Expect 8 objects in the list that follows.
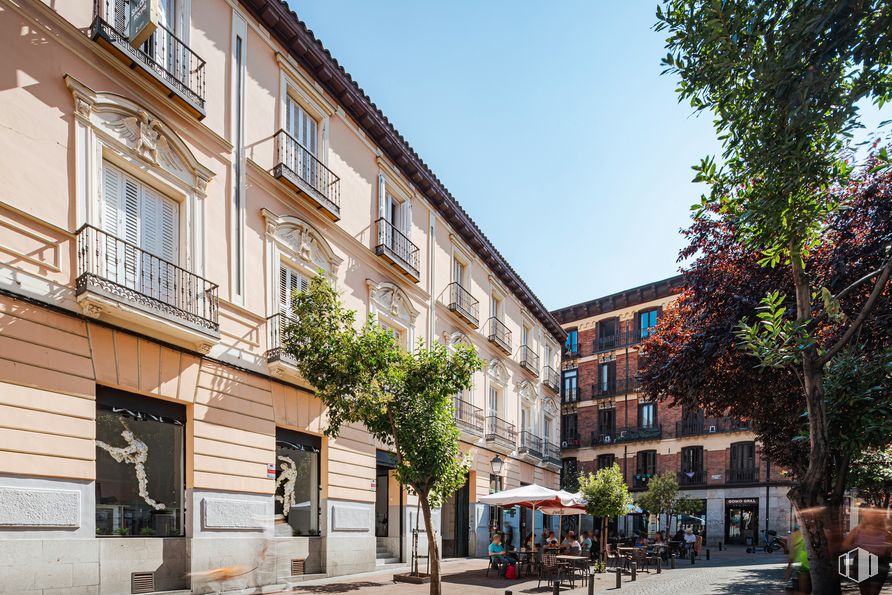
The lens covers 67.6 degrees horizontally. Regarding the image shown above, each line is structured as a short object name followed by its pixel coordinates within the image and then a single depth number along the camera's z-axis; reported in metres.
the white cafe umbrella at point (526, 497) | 17.58
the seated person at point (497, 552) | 17.97
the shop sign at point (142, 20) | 10.64
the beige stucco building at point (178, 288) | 9.19
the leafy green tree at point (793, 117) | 5.55
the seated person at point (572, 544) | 18.75
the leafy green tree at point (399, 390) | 11.26
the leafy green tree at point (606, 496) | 20.34
